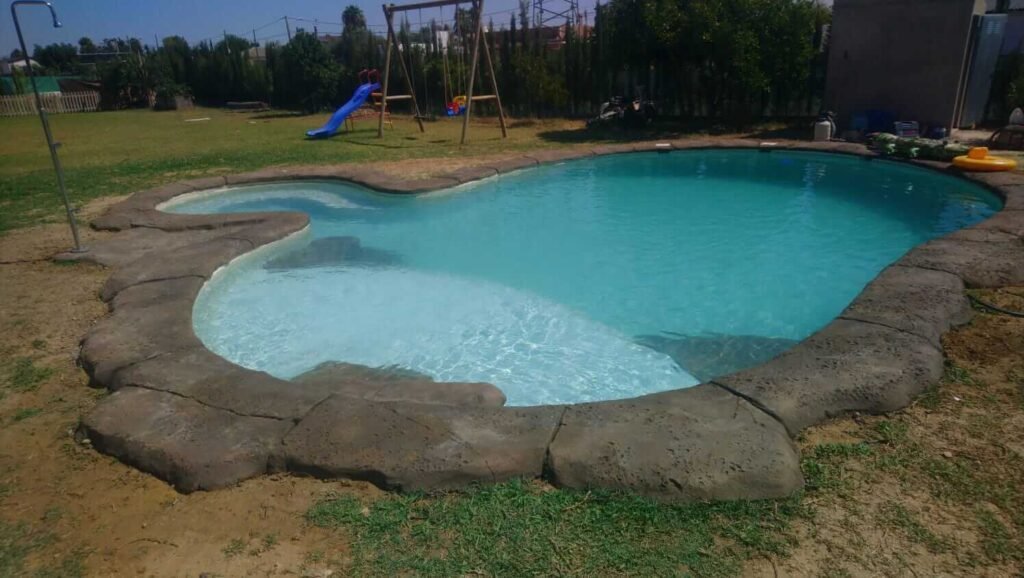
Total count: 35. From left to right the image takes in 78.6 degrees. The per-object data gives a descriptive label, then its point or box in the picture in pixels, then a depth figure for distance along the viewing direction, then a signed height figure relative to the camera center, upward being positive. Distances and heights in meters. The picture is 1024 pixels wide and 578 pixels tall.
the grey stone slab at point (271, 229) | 6.23 -1.25
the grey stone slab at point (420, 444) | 2.51 -1.41
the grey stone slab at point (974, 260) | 4.16 -1.25
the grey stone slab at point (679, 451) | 2.36 -1.40
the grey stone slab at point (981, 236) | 4.88 -1.22
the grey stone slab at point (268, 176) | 9.10 -1.04
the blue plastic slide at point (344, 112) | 13.59 -0.27
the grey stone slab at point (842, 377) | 2.83 -1.36
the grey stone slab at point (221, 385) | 3.02 -1.38
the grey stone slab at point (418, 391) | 3.21 -1.49
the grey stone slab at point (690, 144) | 10.71 -0.96
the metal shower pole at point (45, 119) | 4.84 -0.07
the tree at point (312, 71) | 19.14 +0.85
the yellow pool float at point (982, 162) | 7.59 -1.03
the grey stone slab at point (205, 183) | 8.60 -1.05
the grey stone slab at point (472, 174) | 8.80 -1.09
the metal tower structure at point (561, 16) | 16.09 +1.98
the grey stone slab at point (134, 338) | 3.53 -1.34
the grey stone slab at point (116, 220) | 6.66 -1.16
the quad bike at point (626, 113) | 13.16 -0.51
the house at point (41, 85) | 23.97 +1.02
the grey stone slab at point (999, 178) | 6.99 -1.15
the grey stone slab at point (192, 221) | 6.59 -1.19
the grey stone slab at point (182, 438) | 2.62 -1.41
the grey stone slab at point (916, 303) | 3.49 -1.29
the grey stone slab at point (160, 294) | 4.37 -1.30
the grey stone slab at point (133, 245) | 5.53 -1.25
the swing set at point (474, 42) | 10.90 +0.94
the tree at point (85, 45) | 56.77 +5.72
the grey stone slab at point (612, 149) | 10.53 -0.98
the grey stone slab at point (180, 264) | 4.82 -1.26
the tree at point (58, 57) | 46.69 +4.62
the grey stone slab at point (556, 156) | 9.95 -1.00
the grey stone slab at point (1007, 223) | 5.10 -1.21
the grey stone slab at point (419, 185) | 8.33 -1.14
